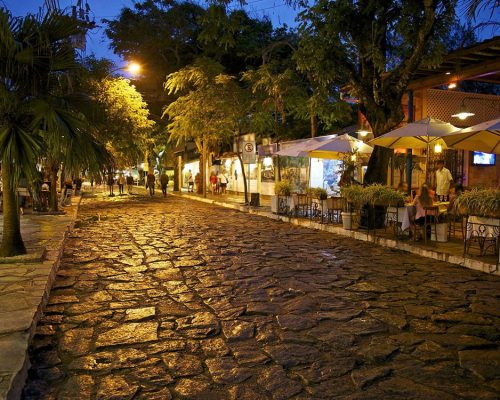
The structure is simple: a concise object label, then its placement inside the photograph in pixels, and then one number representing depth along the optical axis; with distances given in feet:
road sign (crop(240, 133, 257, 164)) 69.82
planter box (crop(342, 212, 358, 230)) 43.68
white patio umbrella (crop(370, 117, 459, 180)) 36.17
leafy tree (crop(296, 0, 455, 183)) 37.78
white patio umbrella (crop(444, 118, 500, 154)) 36.37
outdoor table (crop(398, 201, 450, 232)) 35.60
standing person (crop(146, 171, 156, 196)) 106.42
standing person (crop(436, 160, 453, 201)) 43.09
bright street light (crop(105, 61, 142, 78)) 68.50
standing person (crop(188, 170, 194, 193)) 116.47
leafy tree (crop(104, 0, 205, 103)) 102.01
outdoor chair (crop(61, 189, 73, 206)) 69.11
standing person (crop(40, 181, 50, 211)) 56.28
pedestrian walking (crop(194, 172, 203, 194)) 111.24
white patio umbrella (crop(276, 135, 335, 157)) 53.42
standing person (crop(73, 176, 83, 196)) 94.48
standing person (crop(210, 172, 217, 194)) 107.45
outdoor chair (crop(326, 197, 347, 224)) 47.20
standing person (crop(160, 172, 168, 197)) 102.85
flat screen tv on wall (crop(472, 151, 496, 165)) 53.88
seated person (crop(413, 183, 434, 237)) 34.45
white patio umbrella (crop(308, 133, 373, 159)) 48.93
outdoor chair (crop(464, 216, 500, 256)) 29.25
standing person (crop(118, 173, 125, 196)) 113.09
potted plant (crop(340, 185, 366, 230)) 41.19
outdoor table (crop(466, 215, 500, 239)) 28.78
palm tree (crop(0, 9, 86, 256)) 22.62
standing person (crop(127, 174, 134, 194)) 123.44
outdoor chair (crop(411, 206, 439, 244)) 34.45
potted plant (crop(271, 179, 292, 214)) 58.18
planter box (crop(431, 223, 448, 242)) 35.68
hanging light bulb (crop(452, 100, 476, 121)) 42.07
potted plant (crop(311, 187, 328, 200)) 49.90
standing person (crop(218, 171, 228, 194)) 107.96
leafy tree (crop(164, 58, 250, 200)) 77.10
